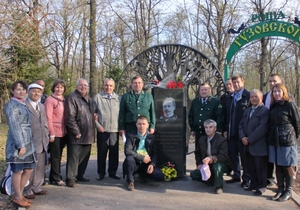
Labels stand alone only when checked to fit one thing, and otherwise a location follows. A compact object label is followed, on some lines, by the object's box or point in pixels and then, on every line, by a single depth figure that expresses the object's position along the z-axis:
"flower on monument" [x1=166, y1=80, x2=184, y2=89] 5.79
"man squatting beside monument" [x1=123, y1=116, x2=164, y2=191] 5.05
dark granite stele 5.64
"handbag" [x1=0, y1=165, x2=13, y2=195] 4.32
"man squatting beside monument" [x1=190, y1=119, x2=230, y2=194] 4.91
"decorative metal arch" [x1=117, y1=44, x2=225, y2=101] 7.06
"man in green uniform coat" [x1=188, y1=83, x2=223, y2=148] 5.48
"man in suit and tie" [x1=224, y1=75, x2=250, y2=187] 5.20
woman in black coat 4.45
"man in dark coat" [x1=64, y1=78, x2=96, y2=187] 5.08
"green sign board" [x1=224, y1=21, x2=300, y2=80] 7.83
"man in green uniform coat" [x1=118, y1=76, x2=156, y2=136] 5.41
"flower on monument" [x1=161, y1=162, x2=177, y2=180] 5.44
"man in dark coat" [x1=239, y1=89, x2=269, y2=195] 4.72
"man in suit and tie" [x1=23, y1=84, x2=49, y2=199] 4.38
